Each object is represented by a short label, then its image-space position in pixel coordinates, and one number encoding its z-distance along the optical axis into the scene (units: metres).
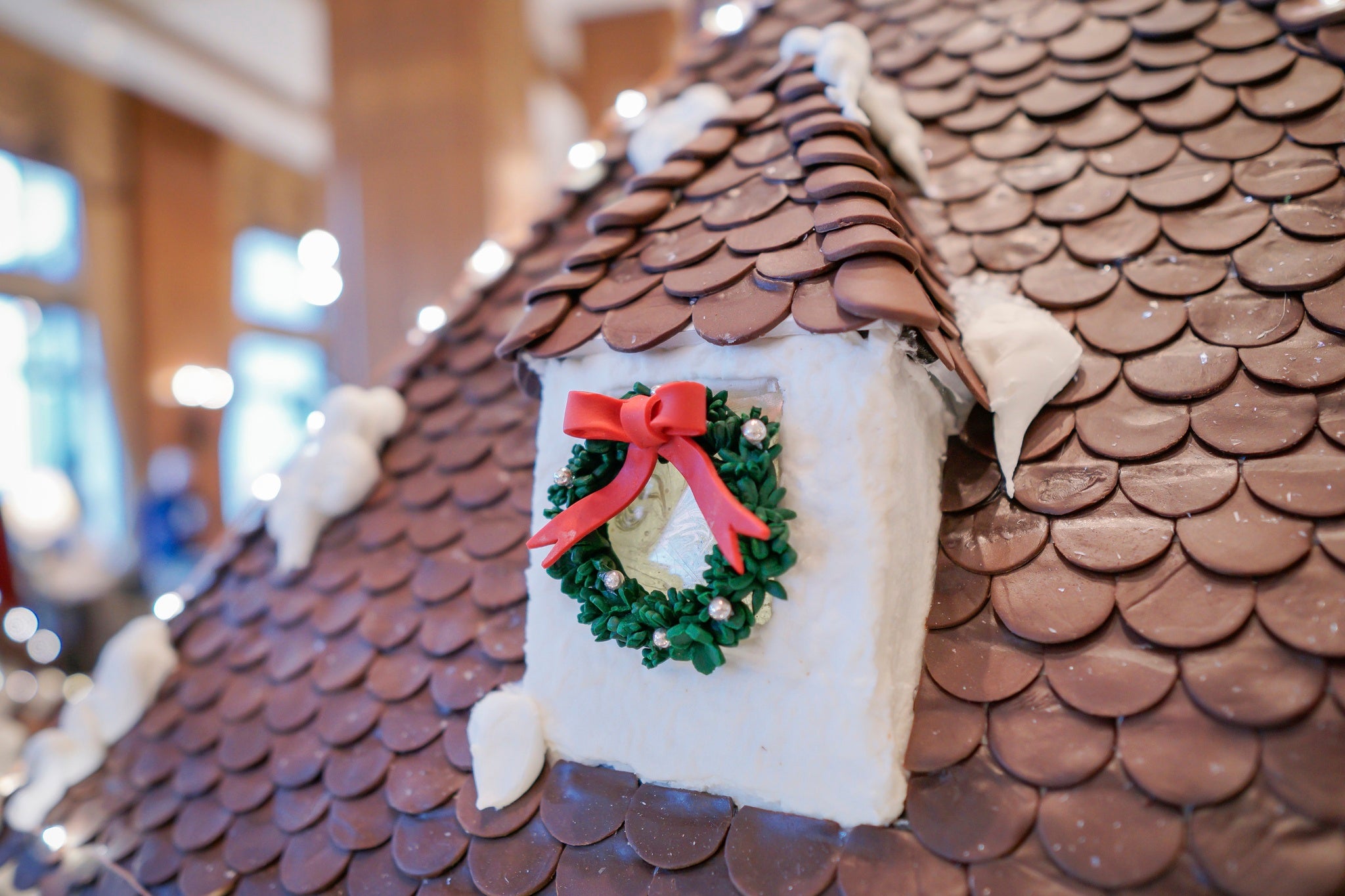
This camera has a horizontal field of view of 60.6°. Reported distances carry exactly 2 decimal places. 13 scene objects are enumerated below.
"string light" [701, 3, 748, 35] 0.70
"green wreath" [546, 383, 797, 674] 0.46
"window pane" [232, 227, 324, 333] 2.98
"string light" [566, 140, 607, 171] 0.69
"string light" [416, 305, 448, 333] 0.69
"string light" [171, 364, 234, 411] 2.56
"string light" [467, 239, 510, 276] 0.69
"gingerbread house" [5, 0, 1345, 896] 0.44
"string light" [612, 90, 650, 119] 0.69
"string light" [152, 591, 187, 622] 0.67
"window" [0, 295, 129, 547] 2.22
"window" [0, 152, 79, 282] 2.21
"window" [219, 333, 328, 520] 2.89
